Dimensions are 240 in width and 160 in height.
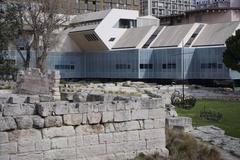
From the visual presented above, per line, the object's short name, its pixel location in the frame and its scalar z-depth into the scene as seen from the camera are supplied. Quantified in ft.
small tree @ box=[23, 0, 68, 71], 229.86
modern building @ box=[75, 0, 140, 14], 417.49
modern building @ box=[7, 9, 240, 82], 247.09
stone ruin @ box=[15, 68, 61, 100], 96.78
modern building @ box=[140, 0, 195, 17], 493.52
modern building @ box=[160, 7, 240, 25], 326.85
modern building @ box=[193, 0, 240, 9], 347.56
